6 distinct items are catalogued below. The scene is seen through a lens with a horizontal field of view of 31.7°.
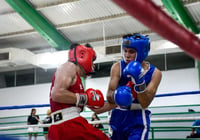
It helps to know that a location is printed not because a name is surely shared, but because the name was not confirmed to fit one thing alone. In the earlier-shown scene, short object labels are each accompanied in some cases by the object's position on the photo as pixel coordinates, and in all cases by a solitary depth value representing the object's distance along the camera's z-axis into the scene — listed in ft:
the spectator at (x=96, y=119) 20.04
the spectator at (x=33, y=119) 26.20
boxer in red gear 9.41
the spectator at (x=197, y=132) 17.59
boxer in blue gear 9.02
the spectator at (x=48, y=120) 21.01
